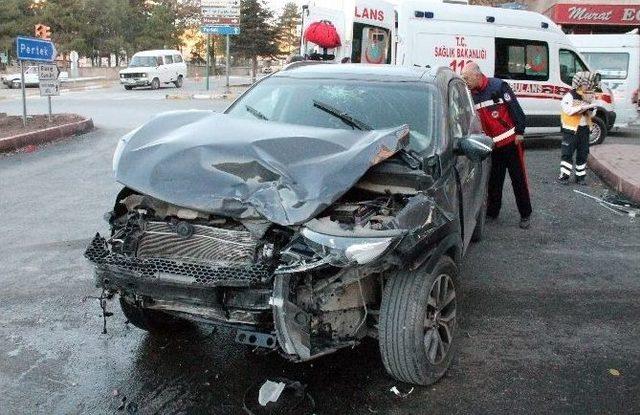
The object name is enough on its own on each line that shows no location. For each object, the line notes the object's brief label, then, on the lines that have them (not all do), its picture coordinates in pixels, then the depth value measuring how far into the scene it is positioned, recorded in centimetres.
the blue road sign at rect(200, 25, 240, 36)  3030
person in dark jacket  643
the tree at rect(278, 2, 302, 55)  6794
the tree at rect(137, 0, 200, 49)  5722
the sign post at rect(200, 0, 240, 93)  3059
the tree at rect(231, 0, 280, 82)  5009
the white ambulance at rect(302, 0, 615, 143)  1138
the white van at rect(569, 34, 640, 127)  1462
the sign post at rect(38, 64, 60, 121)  1440
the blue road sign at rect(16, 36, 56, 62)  1310
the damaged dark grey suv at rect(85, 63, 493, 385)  292
